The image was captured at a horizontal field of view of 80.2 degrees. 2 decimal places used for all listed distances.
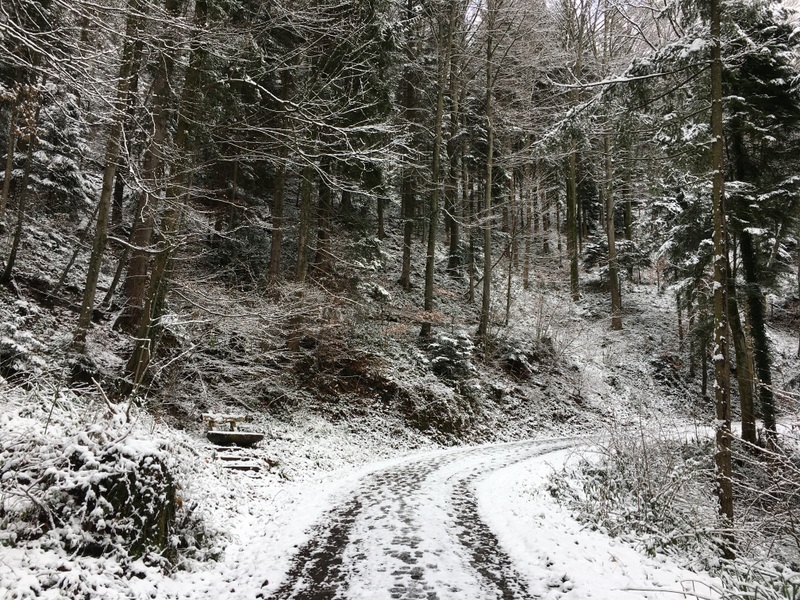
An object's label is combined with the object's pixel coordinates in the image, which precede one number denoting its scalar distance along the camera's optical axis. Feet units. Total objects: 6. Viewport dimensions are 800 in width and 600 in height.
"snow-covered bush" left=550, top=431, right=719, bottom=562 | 22.09
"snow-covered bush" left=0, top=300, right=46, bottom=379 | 26.84
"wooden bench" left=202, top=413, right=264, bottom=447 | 31.50
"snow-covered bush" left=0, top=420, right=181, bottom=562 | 14.38
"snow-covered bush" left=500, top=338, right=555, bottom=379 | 66.28
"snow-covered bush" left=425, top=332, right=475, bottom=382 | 55.98
